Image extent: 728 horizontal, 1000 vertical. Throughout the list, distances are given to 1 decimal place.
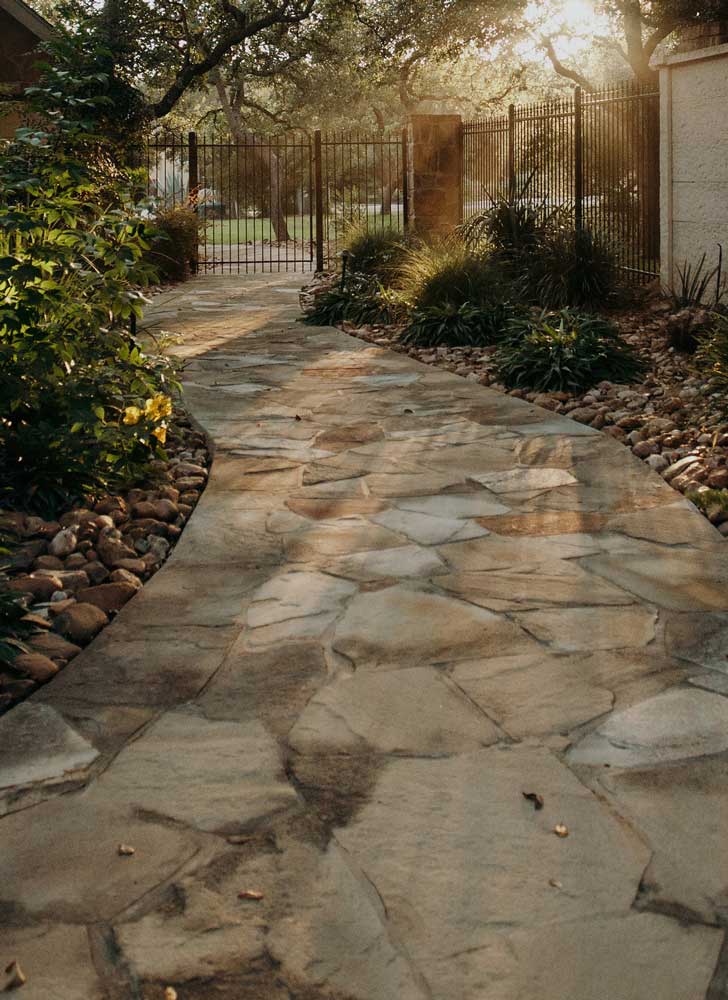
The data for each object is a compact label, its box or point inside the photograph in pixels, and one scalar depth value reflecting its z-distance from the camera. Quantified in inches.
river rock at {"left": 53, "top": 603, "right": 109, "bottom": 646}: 145.9
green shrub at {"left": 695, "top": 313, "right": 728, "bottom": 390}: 273.1
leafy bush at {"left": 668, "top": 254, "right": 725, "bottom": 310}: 393.1
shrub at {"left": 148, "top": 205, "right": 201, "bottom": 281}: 611.8
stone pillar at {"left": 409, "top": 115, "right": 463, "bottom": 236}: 605.3
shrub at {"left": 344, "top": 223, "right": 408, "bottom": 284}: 504.4
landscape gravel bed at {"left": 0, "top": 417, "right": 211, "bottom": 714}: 139.6
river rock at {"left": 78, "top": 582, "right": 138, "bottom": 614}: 156.2
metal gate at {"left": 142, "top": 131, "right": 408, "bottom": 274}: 661.9
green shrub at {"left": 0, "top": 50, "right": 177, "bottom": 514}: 178.5
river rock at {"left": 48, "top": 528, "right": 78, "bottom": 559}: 174.4
